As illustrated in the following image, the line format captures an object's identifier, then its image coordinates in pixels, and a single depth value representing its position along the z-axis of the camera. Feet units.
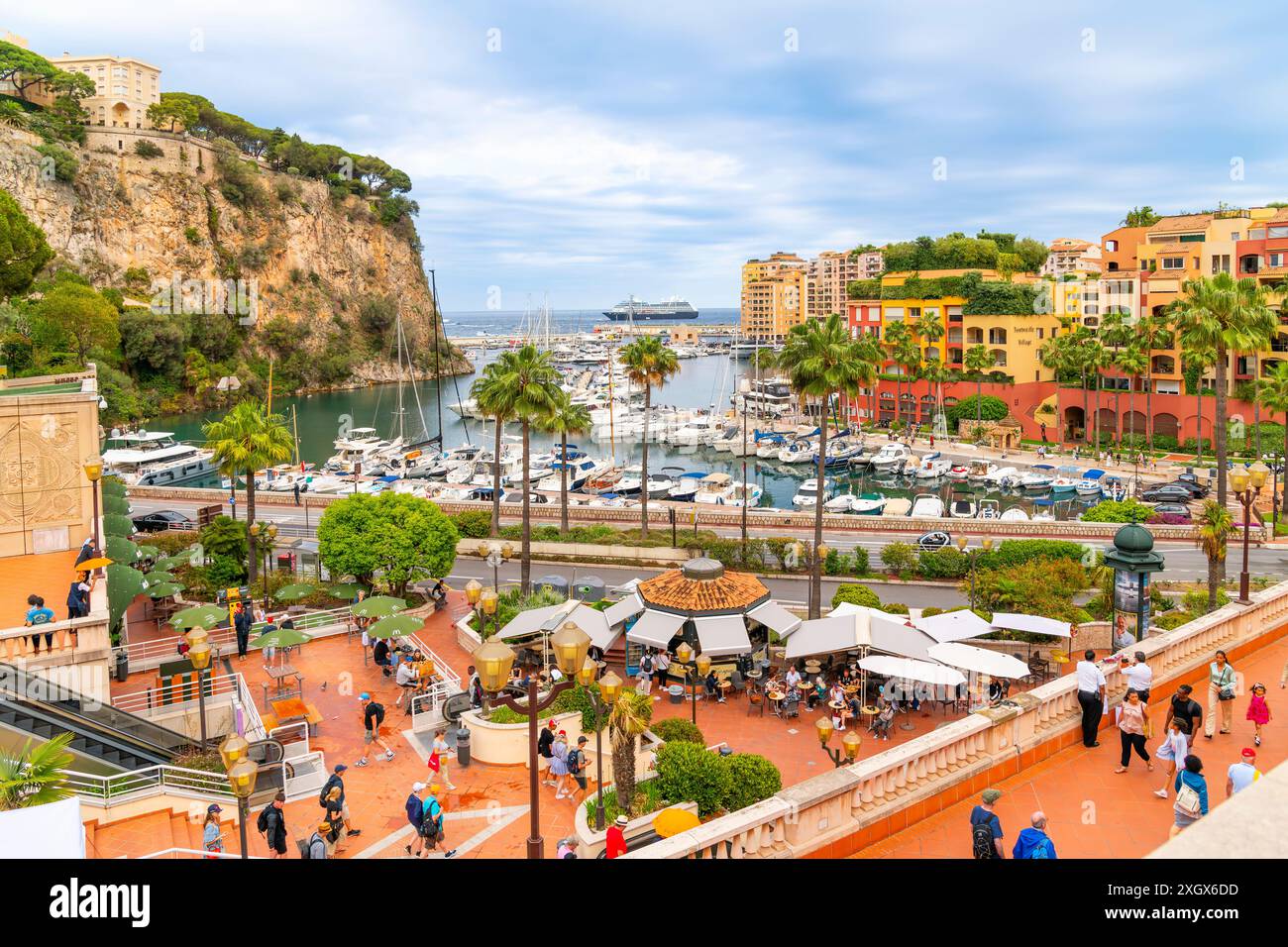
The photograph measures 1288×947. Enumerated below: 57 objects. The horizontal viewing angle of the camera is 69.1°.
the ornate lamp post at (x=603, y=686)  40.75
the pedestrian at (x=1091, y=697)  41.98
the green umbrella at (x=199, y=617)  76.38
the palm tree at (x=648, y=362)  142.00
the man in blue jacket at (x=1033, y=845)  28.40
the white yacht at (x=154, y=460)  215.72
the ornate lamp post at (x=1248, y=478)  62.90
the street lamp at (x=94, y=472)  67.82
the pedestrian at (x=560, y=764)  55.31
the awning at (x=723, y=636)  69.82
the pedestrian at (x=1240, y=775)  31.83
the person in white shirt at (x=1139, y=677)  42.39
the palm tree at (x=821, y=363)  98.17
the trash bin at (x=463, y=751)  60.75
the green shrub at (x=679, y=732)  56.29
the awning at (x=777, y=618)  73.82
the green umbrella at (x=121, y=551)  82.74
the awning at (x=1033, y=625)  72.54
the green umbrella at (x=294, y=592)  94.73
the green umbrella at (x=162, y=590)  85.25
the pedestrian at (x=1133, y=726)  39.47
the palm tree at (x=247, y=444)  106.42
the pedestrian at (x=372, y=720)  64.03
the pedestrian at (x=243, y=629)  82.48
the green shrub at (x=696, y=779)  45.27
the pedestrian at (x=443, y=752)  57.31
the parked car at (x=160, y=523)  146.51
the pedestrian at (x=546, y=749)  57.67
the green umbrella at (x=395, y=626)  74.38
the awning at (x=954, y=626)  71.51
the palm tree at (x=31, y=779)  36.50
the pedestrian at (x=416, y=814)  47.62
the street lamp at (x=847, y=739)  41.47
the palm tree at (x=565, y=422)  121.26
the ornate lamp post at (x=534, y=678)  35.37
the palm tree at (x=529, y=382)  109.40
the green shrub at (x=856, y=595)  87.76
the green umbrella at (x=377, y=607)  79.56
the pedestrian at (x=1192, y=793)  31.53
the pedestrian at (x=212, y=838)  46.39
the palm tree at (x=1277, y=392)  167.84
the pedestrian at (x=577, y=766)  55.47
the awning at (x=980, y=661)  61.26
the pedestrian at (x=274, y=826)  47.14
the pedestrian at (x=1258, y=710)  42.01
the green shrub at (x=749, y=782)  45.06
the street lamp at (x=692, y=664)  63.05
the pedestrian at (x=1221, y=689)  42.88
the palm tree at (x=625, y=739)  44.32
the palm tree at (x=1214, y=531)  79.20
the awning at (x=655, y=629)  70.74
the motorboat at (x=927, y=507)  166.40
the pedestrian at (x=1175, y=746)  36.96
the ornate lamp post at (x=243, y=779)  38.11
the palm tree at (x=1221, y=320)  110.83
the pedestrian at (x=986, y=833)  30.27
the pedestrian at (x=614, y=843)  36.47
